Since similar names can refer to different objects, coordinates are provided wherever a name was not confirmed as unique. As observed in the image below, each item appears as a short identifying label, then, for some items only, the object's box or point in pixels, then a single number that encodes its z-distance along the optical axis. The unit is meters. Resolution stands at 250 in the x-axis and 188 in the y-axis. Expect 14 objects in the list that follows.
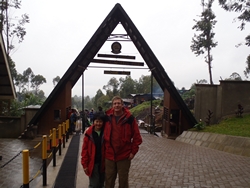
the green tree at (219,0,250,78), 16.52
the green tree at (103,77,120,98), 65.94
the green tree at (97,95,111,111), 52.12
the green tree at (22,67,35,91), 79.91
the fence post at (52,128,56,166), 6.60
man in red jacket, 3.69
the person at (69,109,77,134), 13.91
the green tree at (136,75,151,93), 68.80
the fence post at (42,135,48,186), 5.25
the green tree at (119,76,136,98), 68.09
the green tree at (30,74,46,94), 79.94
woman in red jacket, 3.75
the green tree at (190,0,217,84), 28.62
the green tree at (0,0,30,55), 22.72
